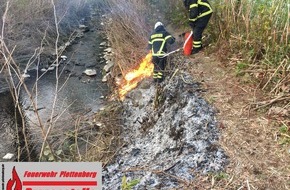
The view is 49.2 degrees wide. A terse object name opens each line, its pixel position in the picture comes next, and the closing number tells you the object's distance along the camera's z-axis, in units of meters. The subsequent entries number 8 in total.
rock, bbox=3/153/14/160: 6.65
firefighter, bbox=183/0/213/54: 6.91
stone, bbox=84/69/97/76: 10.35
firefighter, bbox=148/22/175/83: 7.01
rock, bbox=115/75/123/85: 9.15
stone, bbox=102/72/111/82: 9.95
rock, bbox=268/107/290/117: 4.75
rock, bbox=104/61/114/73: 10.30
